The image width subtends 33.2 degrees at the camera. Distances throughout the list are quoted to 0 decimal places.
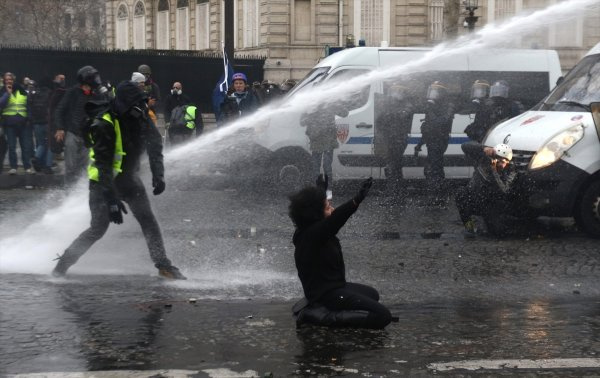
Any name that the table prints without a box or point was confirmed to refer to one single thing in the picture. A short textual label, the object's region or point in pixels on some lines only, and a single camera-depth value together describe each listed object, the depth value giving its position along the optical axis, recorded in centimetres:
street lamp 2406
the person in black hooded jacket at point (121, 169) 800
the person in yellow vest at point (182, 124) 1744
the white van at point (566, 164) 1073
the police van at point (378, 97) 1513
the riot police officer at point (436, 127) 1507
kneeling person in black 657
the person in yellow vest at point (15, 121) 1731
